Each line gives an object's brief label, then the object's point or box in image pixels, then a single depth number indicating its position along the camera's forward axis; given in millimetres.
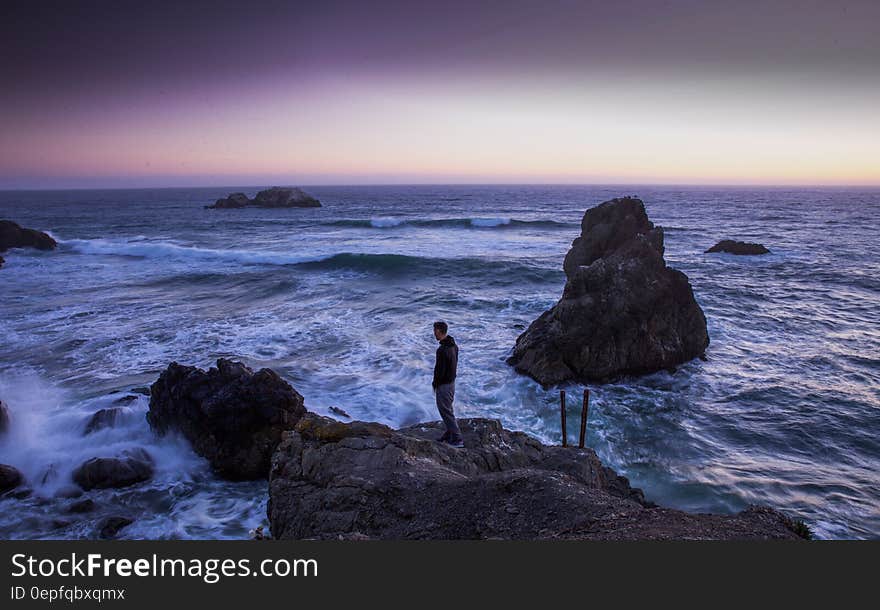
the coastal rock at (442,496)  5300
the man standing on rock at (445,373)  7227
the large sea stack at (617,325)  14883
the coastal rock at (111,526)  8219
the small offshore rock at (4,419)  11070
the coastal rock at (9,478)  9390
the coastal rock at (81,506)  8750
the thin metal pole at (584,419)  9766
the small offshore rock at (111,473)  9531
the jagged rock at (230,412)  10141
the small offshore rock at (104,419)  11312
